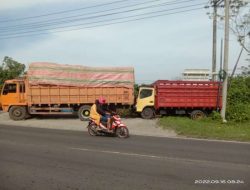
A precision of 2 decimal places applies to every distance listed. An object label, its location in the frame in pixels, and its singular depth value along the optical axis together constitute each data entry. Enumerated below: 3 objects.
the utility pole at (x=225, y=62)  23.12
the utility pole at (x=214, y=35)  32.12
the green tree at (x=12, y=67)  46.03
